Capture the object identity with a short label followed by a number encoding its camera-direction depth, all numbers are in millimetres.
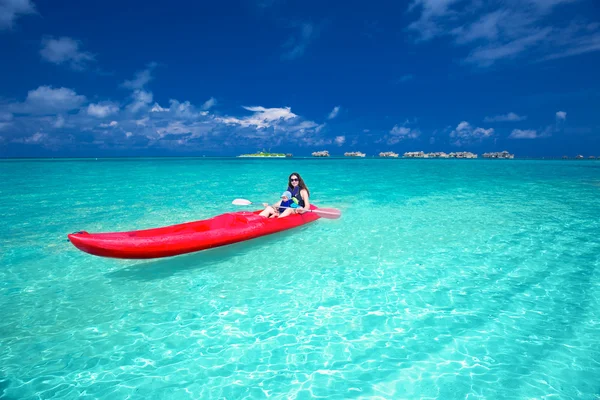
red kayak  5703
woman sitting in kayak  9336
